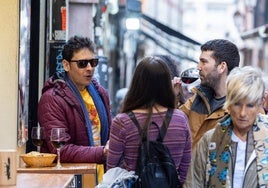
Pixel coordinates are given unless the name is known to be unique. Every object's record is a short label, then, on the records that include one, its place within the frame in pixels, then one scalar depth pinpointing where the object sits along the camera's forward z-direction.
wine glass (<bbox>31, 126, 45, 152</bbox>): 7.05
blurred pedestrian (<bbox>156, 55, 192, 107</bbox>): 7.86
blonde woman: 5.39
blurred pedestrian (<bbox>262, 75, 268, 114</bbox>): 7.46
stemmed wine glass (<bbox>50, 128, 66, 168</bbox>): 6.90
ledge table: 6.81
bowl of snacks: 6.97
